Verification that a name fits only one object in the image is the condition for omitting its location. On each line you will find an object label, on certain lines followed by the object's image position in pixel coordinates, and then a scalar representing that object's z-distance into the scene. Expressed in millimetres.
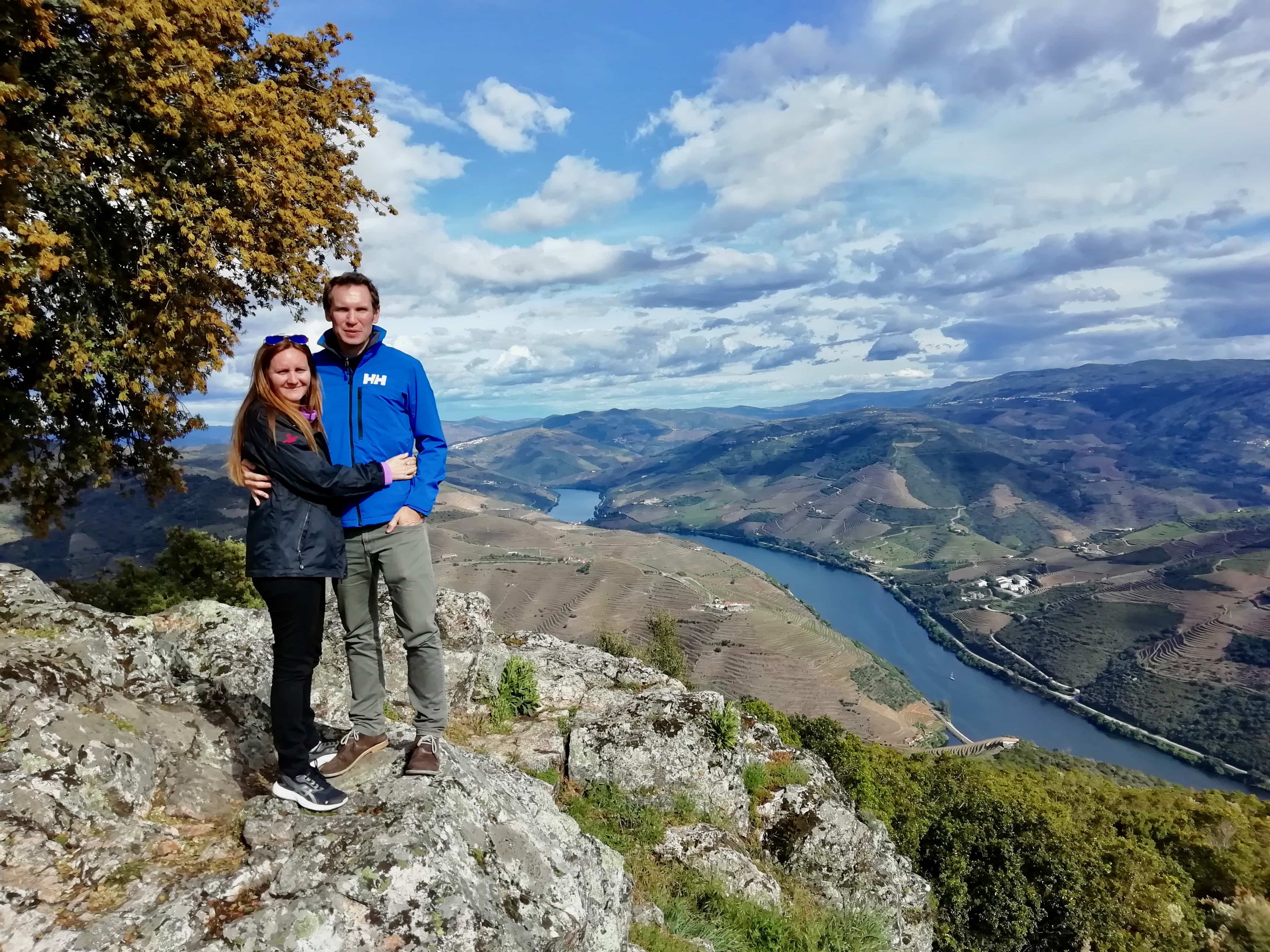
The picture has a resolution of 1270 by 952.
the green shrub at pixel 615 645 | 46312
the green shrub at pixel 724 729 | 13289
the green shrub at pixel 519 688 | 13289
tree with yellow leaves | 10039
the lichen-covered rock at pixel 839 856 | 12039
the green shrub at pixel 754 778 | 13352
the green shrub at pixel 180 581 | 18297
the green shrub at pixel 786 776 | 13750
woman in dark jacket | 4855
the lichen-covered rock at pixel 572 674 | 14031
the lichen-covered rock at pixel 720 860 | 9742
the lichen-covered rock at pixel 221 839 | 4199
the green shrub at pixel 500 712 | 12648
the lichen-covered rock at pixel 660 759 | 11992
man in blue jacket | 5430
